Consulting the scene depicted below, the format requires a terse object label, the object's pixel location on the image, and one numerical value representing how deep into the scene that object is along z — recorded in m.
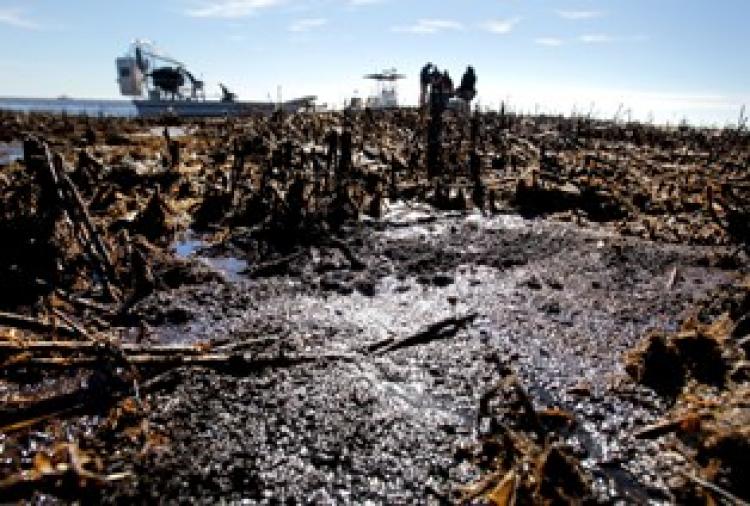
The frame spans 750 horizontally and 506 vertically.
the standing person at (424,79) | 21.22
